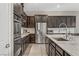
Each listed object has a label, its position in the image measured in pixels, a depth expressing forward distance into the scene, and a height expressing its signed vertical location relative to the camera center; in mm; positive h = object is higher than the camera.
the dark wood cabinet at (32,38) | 3637 -617
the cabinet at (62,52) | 732 -319
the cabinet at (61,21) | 3705 +426
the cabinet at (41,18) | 3670 +602
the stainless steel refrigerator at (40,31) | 3578 -173
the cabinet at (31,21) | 3811 +438
